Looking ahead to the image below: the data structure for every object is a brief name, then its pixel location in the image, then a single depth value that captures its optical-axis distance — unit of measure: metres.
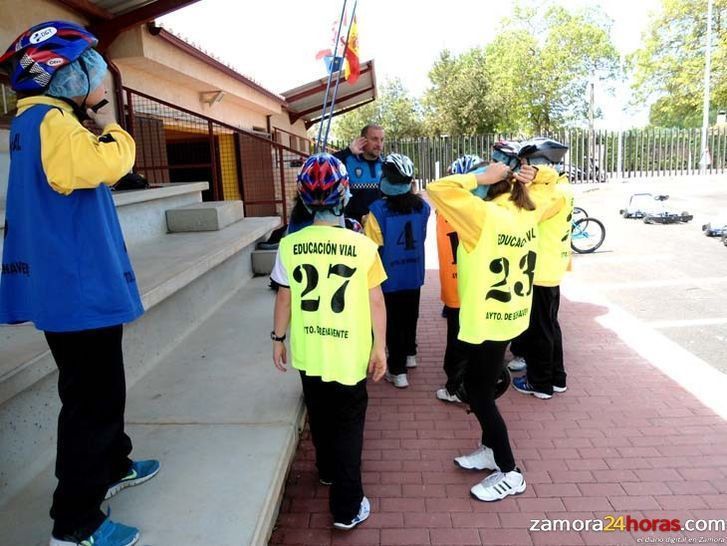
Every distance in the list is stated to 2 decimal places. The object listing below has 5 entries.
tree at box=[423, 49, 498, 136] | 30.94
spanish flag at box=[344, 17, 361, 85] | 9.58
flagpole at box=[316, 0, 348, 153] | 6.35
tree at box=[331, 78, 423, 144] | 35.16
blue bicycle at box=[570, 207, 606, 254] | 10.35
